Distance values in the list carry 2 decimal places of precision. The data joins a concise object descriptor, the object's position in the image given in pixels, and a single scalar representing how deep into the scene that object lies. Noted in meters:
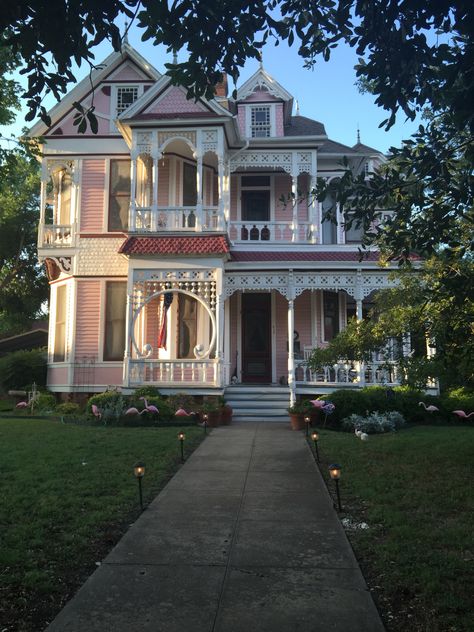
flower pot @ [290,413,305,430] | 12.03
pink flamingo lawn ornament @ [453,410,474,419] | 12.38
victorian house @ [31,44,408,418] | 14.64
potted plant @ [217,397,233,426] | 12.68
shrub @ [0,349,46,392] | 16.56
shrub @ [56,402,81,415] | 14.50
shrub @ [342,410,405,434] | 11.59
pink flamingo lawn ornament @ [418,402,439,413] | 12.58
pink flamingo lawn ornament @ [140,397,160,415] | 12.30
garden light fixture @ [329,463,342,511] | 5.73
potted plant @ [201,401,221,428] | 12.33
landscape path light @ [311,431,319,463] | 8.49
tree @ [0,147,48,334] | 27.14
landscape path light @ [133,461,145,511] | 5.87
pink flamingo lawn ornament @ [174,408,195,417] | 12.30
